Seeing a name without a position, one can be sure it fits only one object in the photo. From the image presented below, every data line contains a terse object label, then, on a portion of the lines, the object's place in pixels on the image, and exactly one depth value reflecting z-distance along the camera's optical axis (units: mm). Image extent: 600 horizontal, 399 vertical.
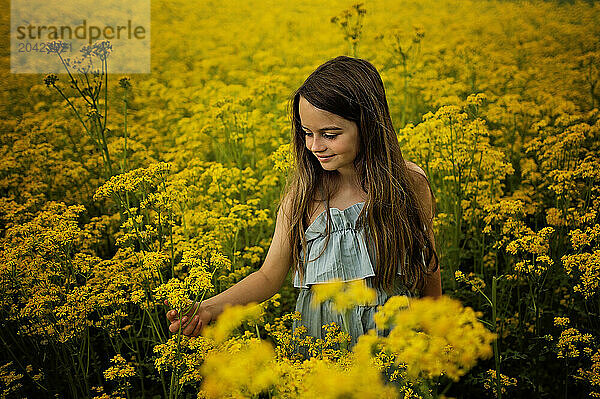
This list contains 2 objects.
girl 2209
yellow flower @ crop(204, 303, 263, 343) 1778
